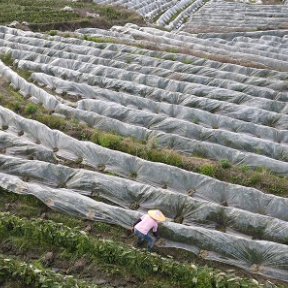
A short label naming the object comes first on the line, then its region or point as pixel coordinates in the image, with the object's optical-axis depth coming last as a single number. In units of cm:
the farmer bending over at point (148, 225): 718
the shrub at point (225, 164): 946
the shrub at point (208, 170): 926
